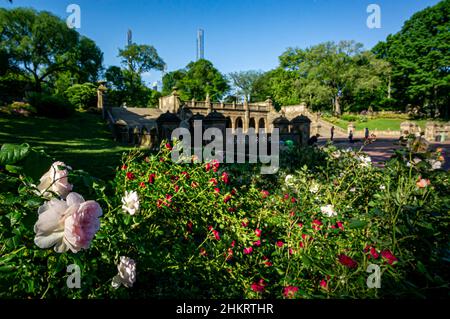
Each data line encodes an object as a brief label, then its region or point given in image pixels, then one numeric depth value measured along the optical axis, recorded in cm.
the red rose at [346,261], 150
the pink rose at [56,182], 140
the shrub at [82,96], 3062
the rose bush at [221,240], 150
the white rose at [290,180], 433
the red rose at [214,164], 393
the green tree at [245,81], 7067
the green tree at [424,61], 3997
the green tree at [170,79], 6356
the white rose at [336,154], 626
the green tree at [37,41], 3275
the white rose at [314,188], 376
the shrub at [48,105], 2178
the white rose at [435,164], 310
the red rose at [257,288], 204
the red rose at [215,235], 268
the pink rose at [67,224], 107
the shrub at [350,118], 4484
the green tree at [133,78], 4697
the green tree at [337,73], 4434
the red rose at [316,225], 258
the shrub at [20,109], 2020
